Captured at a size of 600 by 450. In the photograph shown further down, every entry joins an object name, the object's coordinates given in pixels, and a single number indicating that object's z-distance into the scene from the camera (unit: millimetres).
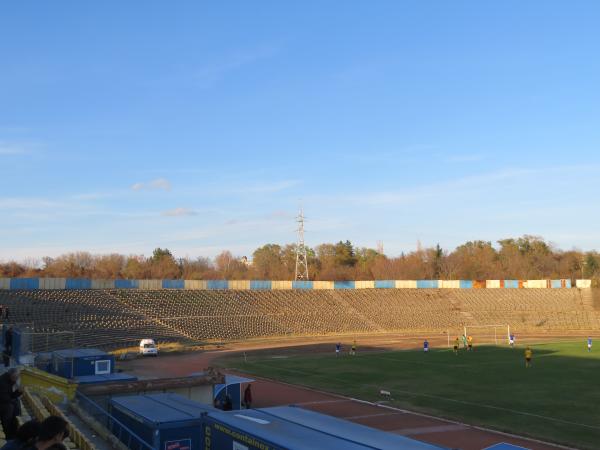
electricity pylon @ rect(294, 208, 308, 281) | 142200
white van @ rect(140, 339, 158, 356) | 55844
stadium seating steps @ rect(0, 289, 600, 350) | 64750
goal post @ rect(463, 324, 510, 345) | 67812
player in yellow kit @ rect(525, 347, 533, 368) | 43156
